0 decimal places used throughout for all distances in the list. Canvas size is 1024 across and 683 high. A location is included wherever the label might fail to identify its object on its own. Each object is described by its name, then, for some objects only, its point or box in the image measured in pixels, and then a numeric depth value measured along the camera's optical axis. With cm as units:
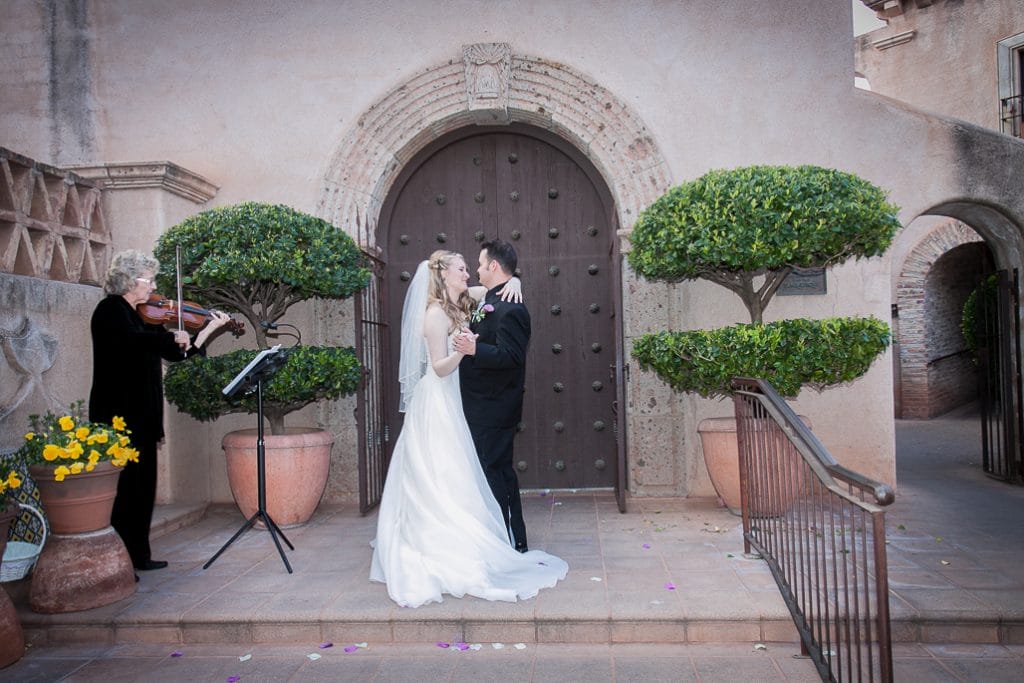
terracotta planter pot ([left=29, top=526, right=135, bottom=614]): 390
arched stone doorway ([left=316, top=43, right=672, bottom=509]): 630
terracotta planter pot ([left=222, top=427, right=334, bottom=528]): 543
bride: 394
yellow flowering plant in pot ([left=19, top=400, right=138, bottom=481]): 386
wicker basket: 420
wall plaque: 613
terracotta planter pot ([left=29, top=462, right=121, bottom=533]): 391
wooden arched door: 673
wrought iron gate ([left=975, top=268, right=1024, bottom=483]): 669
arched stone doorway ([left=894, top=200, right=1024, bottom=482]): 1344
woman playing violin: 438
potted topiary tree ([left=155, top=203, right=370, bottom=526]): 522
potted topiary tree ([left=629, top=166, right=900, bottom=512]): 493
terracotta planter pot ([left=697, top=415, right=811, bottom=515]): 543
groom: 431
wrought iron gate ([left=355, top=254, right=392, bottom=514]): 586
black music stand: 450
